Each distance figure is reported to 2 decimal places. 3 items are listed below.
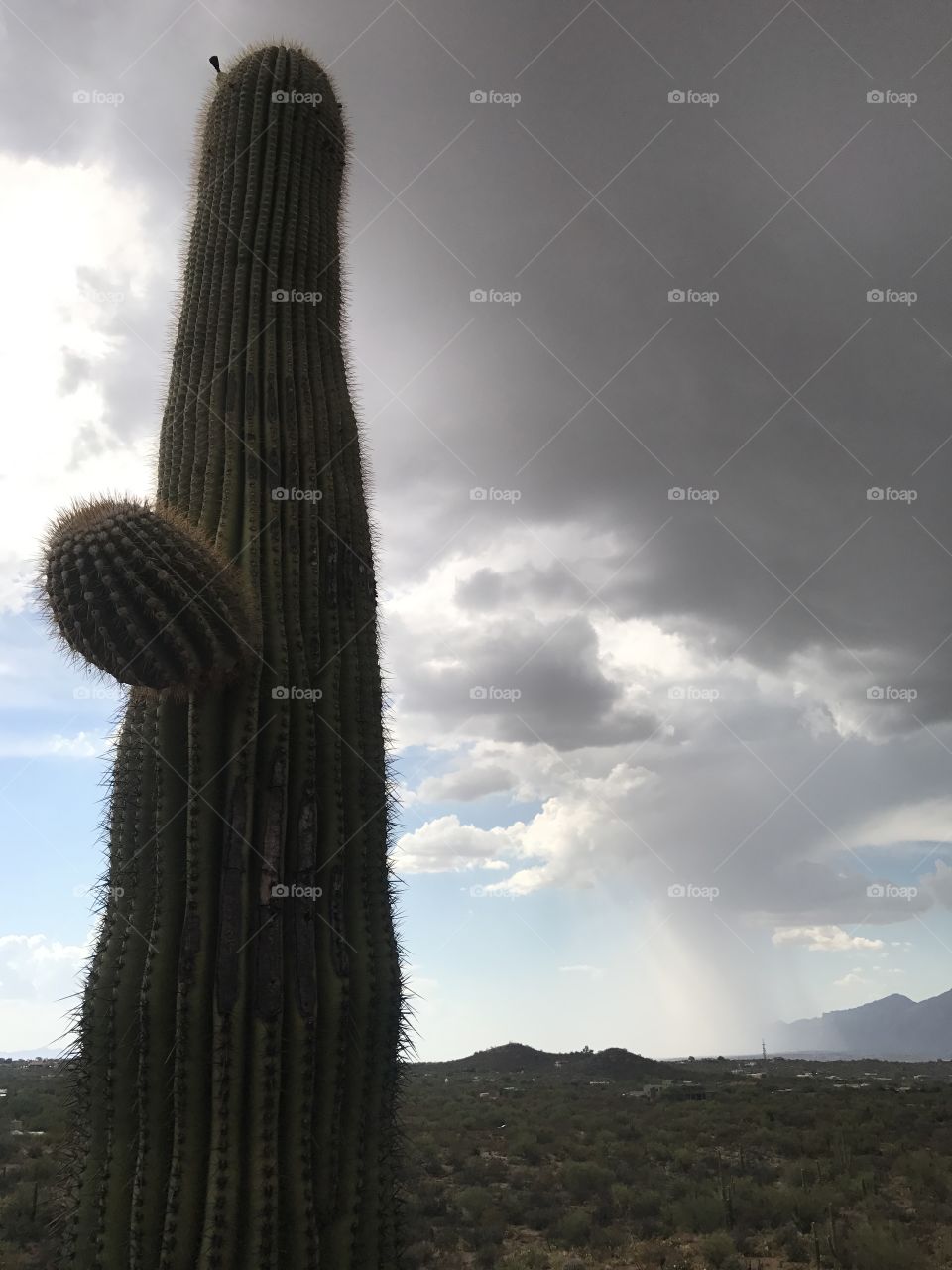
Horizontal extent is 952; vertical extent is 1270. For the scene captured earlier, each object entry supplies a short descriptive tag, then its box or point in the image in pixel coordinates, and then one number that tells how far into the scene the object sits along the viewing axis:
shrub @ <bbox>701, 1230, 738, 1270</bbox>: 9.07
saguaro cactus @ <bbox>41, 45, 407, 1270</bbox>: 3.72
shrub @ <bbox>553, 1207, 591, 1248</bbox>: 9.93
